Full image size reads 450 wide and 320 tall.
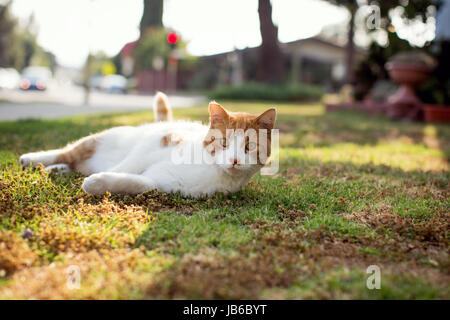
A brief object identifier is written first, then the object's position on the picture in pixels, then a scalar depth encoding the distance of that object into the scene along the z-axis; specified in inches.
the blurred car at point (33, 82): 924.0
